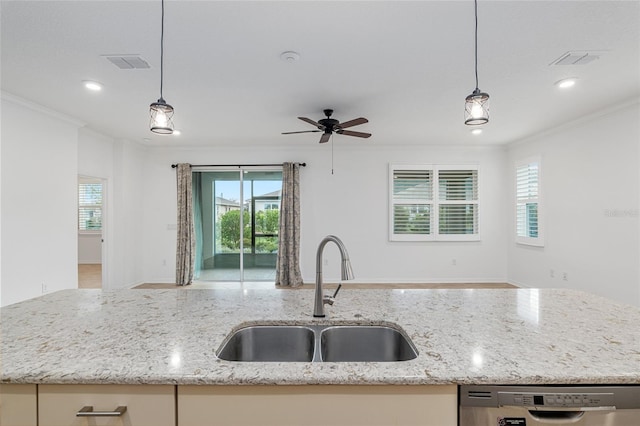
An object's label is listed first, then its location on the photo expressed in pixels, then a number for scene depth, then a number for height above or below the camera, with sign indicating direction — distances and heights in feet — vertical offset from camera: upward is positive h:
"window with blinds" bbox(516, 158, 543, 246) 17.43 +0.96
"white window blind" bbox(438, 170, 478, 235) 20.27 +1.10
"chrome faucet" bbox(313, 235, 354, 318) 4.63 -1.03
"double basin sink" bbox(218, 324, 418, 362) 4.46 -1.78
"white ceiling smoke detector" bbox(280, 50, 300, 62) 8.38 +4.45
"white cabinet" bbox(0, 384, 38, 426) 2.99 -1.76
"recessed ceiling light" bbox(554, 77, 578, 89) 10.18 +4.52
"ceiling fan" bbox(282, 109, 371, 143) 12.72 +3.81
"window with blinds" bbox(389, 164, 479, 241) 20.18 +1.04
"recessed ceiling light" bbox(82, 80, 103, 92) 10.25 +4.52
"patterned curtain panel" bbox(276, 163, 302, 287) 19.53 -0.40
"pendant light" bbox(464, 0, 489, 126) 6.21 +2.26
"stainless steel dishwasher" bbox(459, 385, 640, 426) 2.93 -1.75
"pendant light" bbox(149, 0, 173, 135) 6.25 +2.08
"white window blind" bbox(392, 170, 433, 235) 20.24 +0.85
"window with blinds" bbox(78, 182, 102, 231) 27.50 +1.25
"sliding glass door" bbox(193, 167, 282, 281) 20.16 -0.20
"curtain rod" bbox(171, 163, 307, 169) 19.89 +3.50
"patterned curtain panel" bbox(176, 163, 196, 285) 19.57 -0.45
